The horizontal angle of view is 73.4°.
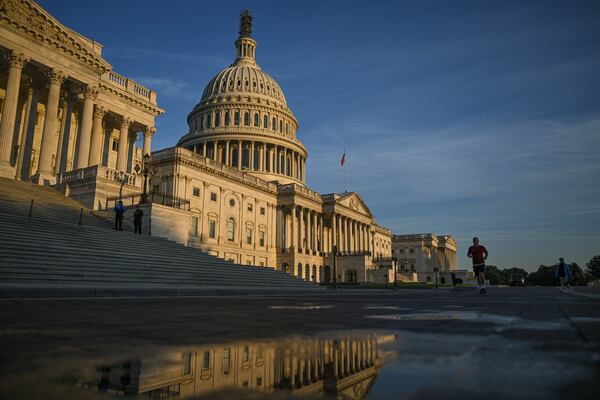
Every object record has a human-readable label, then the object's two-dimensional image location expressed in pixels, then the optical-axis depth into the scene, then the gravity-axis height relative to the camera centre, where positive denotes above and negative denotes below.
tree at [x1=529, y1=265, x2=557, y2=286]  142.45 -0.50
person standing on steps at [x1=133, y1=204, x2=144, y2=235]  26.19 +3.49
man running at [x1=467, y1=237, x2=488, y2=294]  16.67 +0.77
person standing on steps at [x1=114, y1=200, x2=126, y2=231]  24.78 +3.71
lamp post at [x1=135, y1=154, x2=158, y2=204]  29.38 +7.50
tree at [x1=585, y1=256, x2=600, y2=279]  137.75 +3.40
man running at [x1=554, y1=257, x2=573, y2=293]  21.83 +0.26
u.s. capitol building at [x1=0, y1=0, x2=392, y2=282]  32.69 +13.93
